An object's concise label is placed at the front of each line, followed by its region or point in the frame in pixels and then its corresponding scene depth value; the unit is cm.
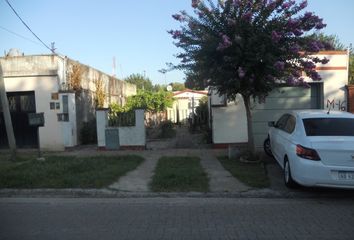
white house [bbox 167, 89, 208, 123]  3406
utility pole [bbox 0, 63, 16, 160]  1323
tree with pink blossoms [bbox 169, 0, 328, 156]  1122
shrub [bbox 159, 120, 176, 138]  2097
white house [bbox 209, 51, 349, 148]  1562
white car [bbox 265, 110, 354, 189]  834
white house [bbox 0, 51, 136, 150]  1680
